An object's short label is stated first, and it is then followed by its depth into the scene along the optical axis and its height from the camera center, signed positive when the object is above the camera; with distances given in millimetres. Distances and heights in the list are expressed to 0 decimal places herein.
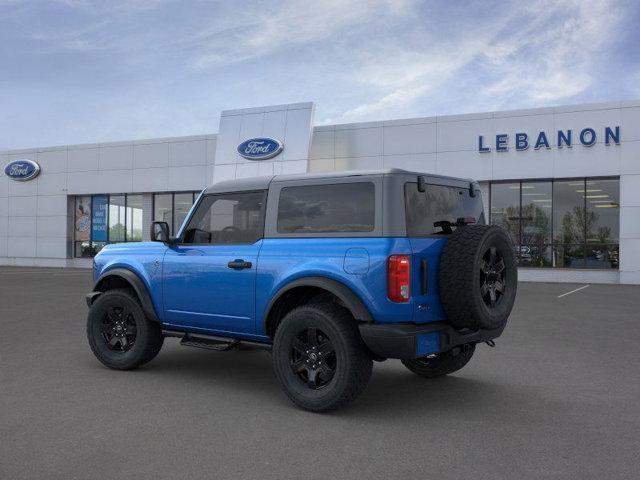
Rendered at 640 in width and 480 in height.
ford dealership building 21781 +2792
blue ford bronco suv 4852 -320
